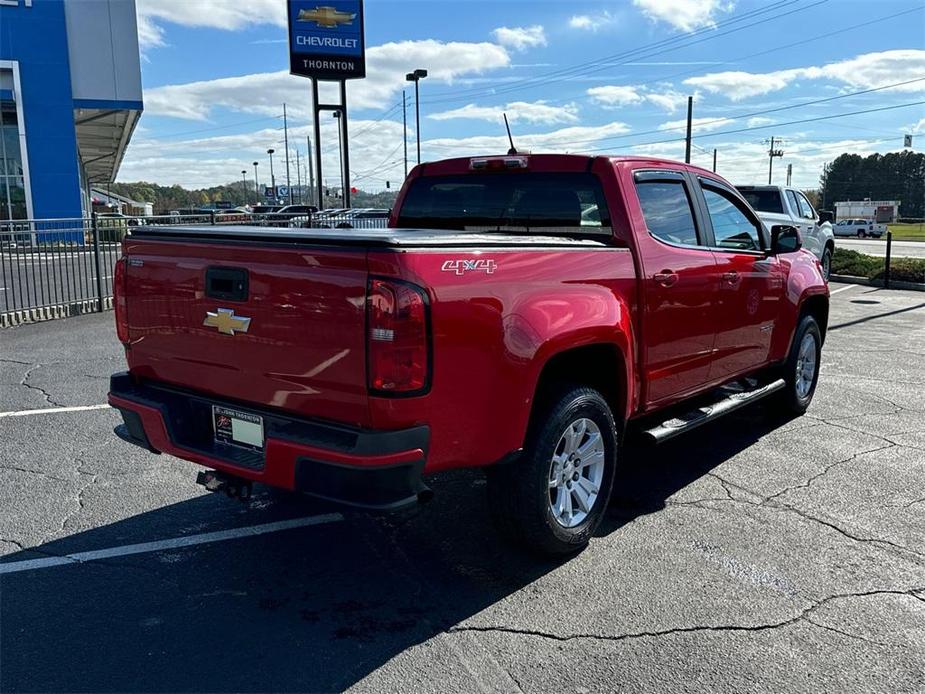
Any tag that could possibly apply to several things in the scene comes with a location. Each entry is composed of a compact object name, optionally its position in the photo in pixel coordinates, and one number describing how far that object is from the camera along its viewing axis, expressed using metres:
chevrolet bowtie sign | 25.08
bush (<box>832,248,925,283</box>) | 17.59
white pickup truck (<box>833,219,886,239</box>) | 64.38
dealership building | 27.61
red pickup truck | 3.08
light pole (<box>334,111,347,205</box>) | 26.52
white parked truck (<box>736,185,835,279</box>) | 15.37
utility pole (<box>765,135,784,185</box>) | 97.62
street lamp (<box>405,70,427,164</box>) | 43.62
